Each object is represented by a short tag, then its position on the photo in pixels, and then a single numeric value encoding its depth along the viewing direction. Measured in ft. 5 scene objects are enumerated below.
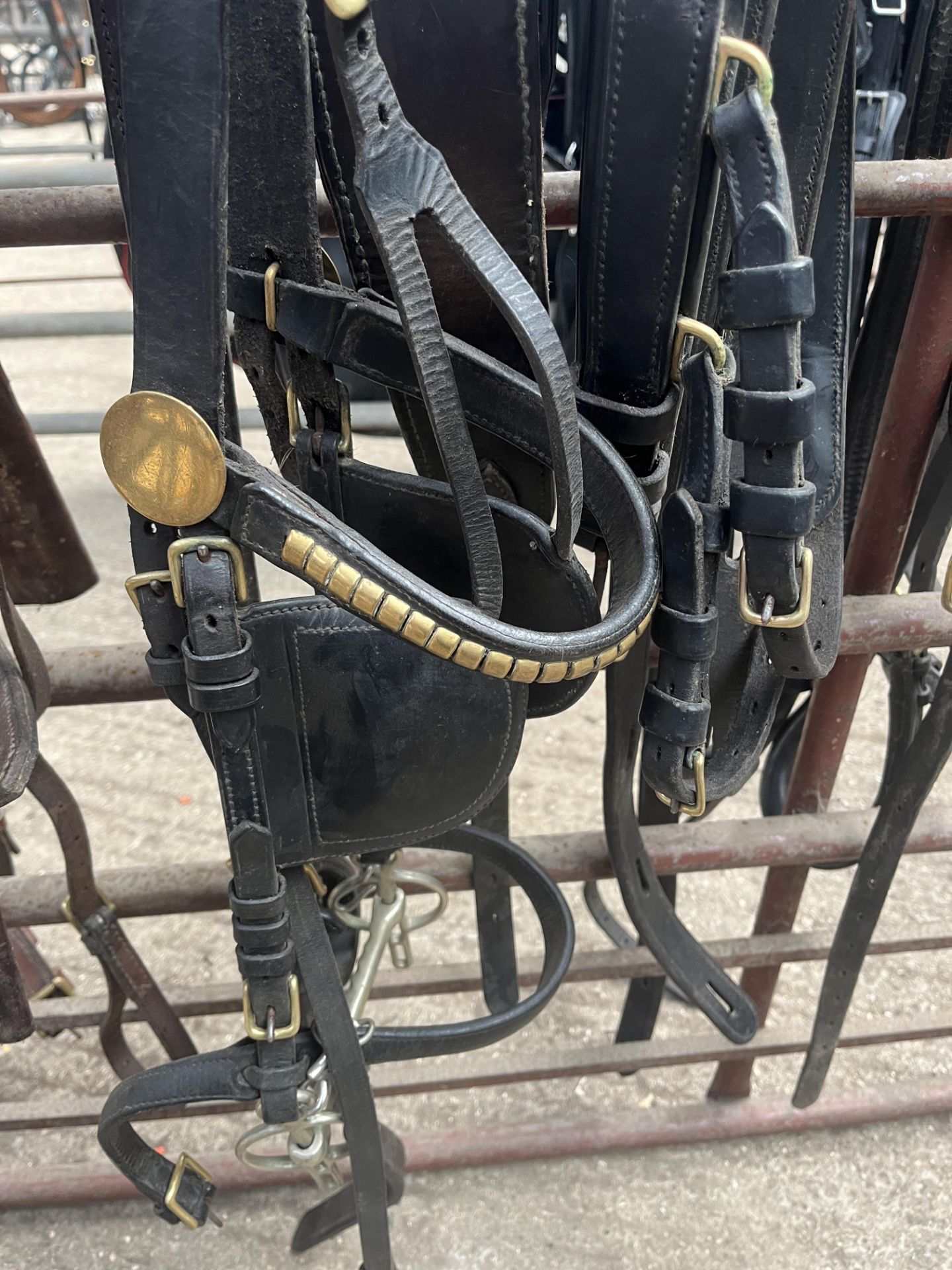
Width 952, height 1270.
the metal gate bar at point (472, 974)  3.46
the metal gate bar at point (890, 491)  2.49
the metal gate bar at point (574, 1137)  3.72
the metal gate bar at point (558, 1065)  3.48
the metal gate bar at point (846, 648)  2.81
